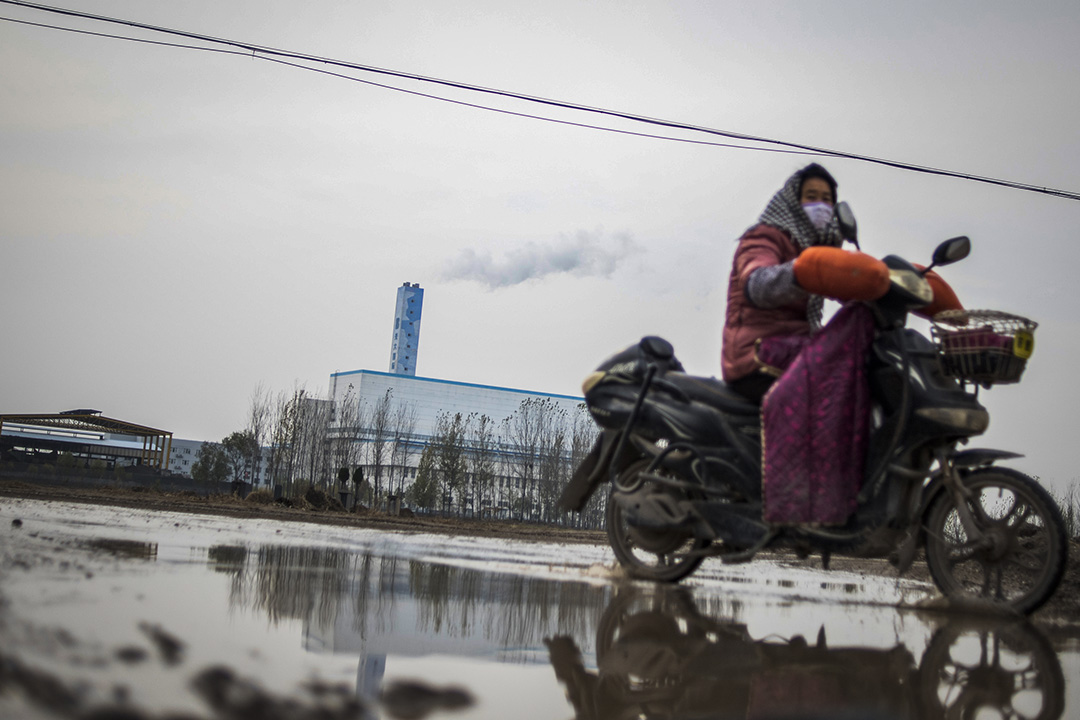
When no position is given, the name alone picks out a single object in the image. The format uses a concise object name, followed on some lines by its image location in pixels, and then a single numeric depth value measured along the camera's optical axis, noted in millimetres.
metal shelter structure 50250
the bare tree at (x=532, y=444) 51062
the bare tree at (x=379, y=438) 50000
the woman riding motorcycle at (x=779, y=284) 3604
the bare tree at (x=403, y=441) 53500
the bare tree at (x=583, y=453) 47281
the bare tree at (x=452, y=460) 47375
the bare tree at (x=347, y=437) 51062
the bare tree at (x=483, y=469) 50688
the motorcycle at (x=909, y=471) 3266
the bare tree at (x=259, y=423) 52594
